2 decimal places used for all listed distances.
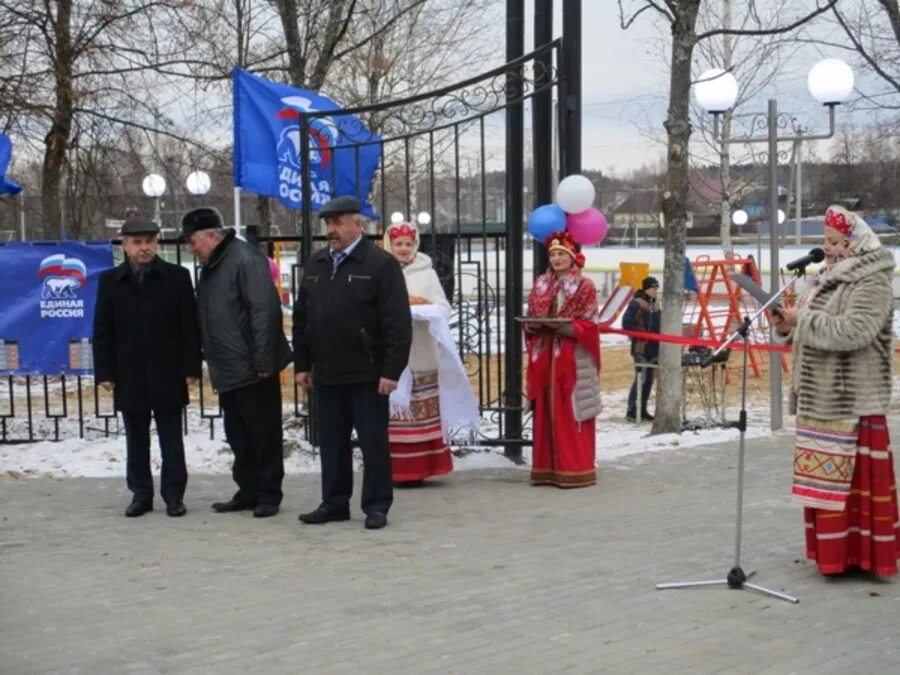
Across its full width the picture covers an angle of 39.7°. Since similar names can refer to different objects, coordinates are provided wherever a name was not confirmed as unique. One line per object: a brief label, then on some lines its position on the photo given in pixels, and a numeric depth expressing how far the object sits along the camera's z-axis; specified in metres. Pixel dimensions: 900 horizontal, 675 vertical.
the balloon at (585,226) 9.01
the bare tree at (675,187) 11.05
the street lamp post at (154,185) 22.50
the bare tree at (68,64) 13.12
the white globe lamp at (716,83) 12.00
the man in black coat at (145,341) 7.59
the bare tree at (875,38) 13.62
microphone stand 5.70
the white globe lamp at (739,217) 30.34
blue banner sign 10.10
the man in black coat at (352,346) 7.20
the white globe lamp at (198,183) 19.33
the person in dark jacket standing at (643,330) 14.44
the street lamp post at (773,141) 11.45
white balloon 8.72
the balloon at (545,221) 8.91
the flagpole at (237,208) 10.35
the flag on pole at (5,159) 10.80
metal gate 8.91
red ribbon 8.75
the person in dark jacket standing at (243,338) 7.52
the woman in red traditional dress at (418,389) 8.41
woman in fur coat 5.82
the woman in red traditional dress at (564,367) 8.38
